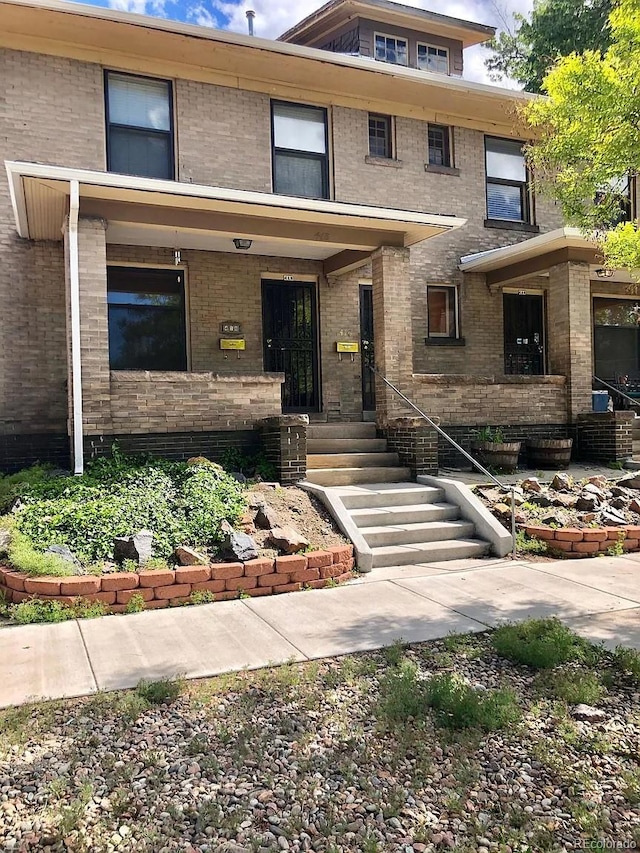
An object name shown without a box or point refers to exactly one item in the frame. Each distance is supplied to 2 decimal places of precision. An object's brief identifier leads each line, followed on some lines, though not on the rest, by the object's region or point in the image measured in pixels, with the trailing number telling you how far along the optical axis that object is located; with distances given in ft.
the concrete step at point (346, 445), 31.01
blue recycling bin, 41.27
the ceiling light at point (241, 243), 33.82
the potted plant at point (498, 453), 33.55
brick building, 28.37
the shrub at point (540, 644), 13.70
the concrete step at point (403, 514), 24.89
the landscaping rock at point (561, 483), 29.27
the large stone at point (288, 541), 20.51
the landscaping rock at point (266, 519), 22.00
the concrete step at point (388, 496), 25.95
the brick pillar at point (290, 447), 27.30
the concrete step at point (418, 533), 23.89
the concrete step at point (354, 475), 28.40
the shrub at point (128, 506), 19.92
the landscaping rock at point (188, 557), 19.15
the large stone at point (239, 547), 19.59
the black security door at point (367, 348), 41.06
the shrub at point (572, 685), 12.03
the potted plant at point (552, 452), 35.32
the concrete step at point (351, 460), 29.81
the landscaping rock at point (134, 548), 18.99
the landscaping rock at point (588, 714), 11.44
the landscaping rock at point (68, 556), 18.24
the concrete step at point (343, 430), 32.07
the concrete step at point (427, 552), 22.86
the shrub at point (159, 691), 12.10
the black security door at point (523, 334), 45.57
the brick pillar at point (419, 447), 30.09
